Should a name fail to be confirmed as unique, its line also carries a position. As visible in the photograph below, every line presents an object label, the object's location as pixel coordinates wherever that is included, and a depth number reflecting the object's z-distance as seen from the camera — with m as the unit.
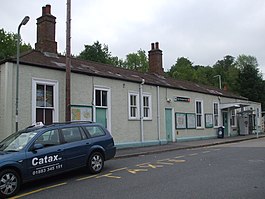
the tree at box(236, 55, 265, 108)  46.75
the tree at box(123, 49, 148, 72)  65.81
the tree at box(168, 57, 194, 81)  66.97
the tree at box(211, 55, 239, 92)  73.50
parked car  8.05
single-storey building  14.21
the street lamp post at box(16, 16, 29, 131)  12.31
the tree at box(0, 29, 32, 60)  37.82
